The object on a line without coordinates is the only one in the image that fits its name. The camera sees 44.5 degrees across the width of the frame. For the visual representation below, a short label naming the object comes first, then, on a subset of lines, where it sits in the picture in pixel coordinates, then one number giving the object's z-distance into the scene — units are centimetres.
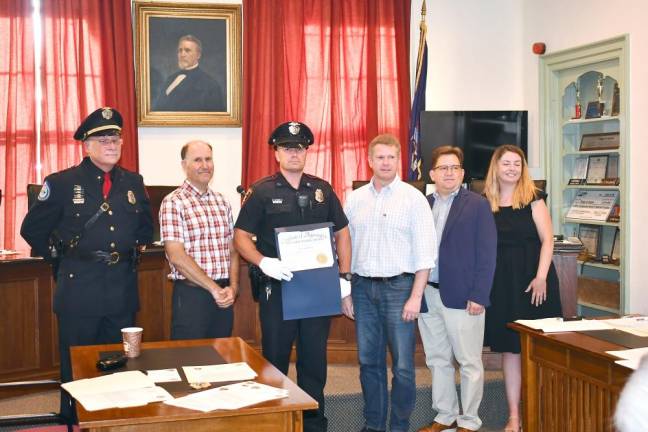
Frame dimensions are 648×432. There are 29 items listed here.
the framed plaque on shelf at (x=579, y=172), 727
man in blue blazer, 398
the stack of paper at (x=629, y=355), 271
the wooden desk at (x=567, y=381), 289
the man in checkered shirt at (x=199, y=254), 373
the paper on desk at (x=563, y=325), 331
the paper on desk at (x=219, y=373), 257
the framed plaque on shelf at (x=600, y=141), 681
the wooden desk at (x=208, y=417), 217
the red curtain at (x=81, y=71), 679
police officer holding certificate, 377
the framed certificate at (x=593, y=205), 687
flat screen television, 725
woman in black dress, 416
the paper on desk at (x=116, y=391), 229
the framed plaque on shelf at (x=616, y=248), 682
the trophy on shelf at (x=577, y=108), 724
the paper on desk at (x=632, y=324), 321
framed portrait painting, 710
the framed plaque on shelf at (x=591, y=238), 709
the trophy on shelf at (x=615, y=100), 674
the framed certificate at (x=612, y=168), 688
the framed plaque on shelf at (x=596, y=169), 700
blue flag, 711
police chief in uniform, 362
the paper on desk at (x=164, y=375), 256
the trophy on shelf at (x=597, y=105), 698
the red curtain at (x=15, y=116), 666
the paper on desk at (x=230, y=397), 228
